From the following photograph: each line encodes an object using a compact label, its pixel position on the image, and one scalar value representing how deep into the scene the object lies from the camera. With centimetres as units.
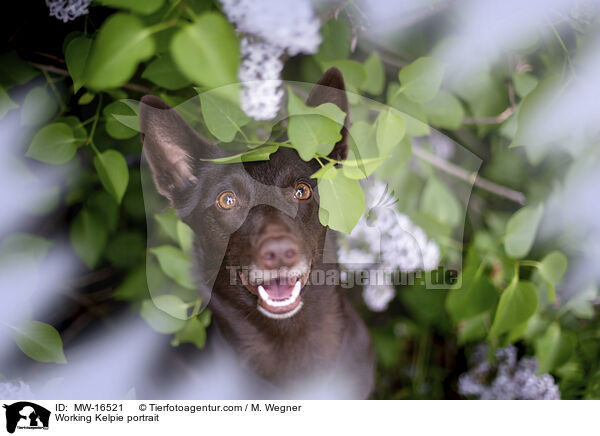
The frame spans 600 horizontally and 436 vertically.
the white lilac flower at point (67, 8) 77
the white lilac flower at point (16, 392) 90
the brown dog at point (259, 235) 74
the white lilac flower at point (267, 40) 69
